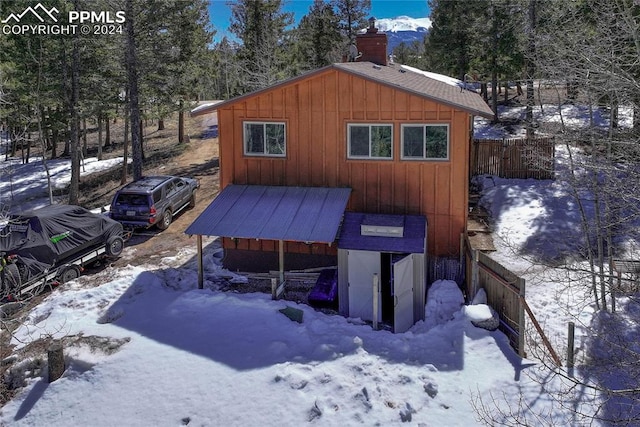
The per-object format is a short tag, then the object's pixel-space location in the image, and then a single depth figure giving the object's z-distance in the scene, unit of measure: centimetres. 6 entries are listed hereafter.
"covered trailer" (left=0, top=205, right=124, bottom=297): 1245
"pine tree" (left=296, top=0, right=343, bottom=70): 3391
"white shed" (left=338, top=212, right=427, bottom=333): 1209
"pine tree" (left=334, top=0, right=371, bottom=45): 3459
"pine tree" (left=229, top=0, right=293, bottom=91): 2948
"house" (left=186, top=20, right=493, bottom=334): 1274
